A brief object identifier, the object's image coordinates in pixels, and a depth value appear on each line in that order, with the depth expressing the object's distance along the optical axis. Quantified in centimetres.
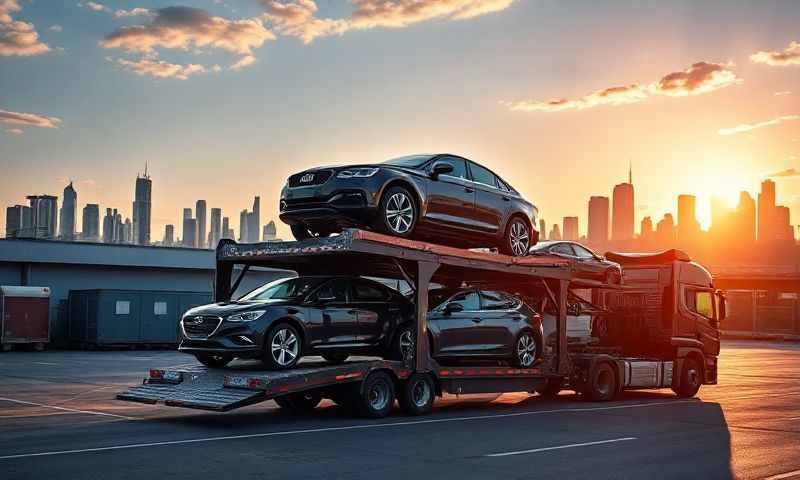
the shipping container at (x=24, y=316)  3681
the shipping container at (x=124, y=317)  3847
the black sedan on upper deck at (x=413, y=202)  1364
